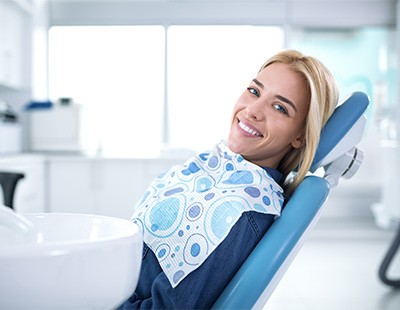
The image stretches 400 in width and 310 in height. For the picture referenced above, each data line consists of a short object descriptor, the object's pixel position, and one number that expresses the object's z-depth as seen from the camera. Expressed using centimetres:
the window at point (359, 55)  486
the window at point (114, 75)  470
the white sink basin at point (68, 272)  57
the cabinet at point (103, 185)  351
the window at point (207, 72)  475
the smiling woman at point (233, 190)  100
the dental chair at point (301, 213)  97
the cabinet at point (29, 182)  307
